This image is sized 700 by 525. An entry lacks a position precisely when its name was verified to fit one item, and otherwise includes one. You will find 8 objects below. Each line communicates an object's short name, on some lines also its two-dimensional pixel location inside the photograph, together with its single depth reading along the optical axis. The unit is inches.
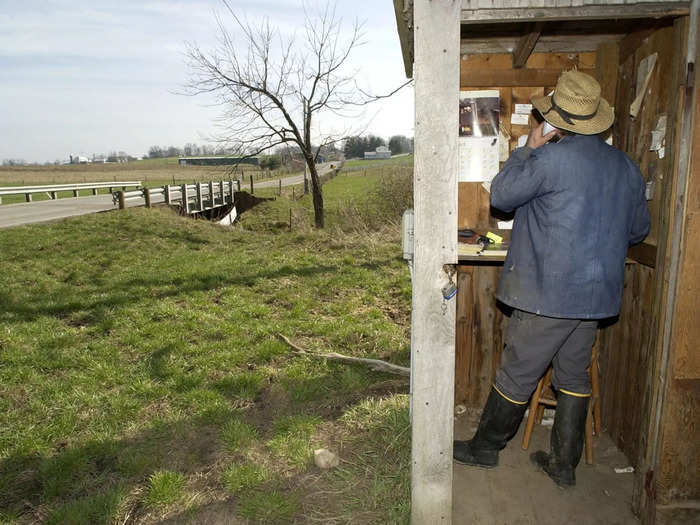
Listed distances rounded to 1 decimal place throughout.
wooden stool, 122.5
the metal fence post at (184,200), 681.6
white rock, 126.9
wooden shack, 84.1
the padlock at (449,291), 88.7
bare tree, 682.2
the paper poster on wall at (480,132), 134.3
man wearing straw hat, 92.0
